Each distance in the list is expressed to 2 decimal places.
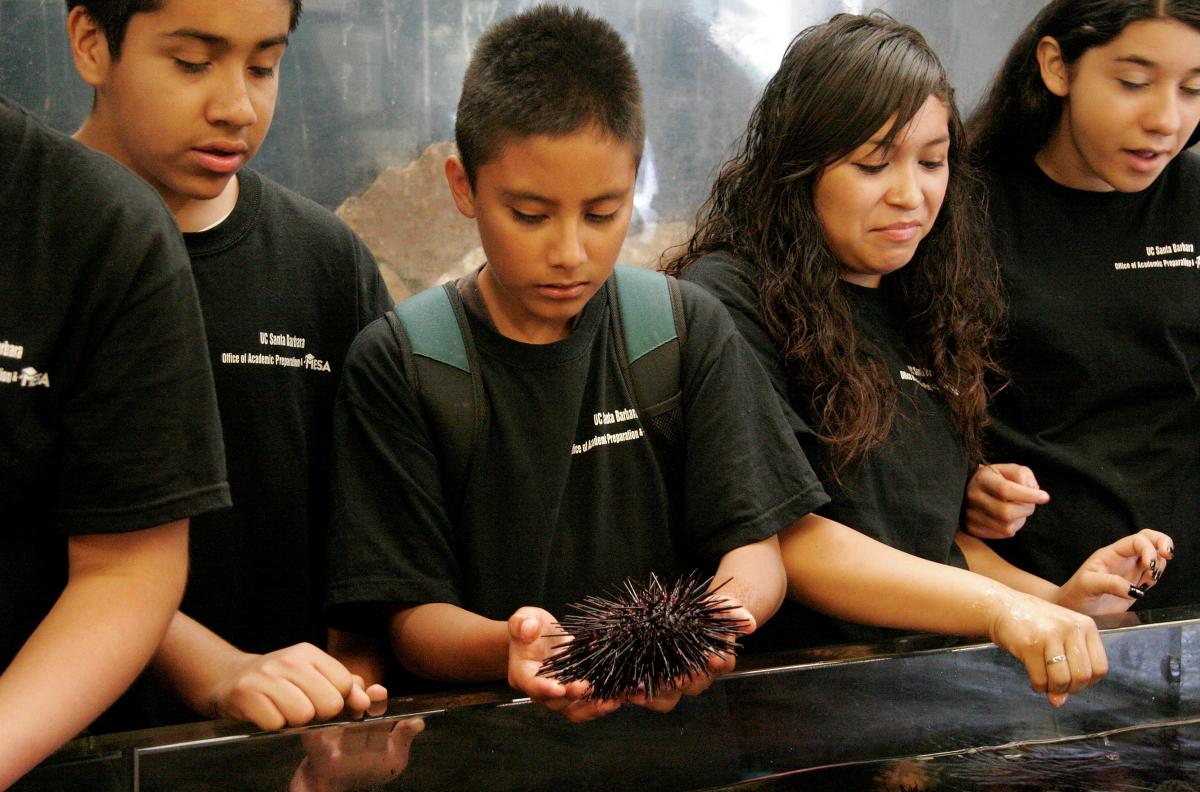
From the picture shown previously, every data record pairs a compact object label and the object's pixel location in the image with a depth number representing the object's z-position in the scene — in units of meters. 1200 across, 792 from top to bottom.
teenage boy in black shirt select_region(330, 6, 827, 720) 1.30
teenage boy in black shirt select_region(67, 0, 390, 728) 1.32
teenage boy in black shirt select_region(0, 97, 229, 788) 1.02
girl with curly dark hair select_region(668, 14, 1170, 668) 1.55
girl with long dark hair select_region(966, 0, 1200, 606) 1.83
